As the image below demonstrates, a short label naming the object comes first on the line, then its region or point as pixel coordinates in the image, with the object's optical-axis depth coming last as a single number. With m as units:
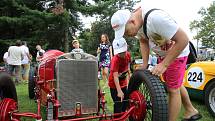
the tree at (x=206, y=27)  57.75
